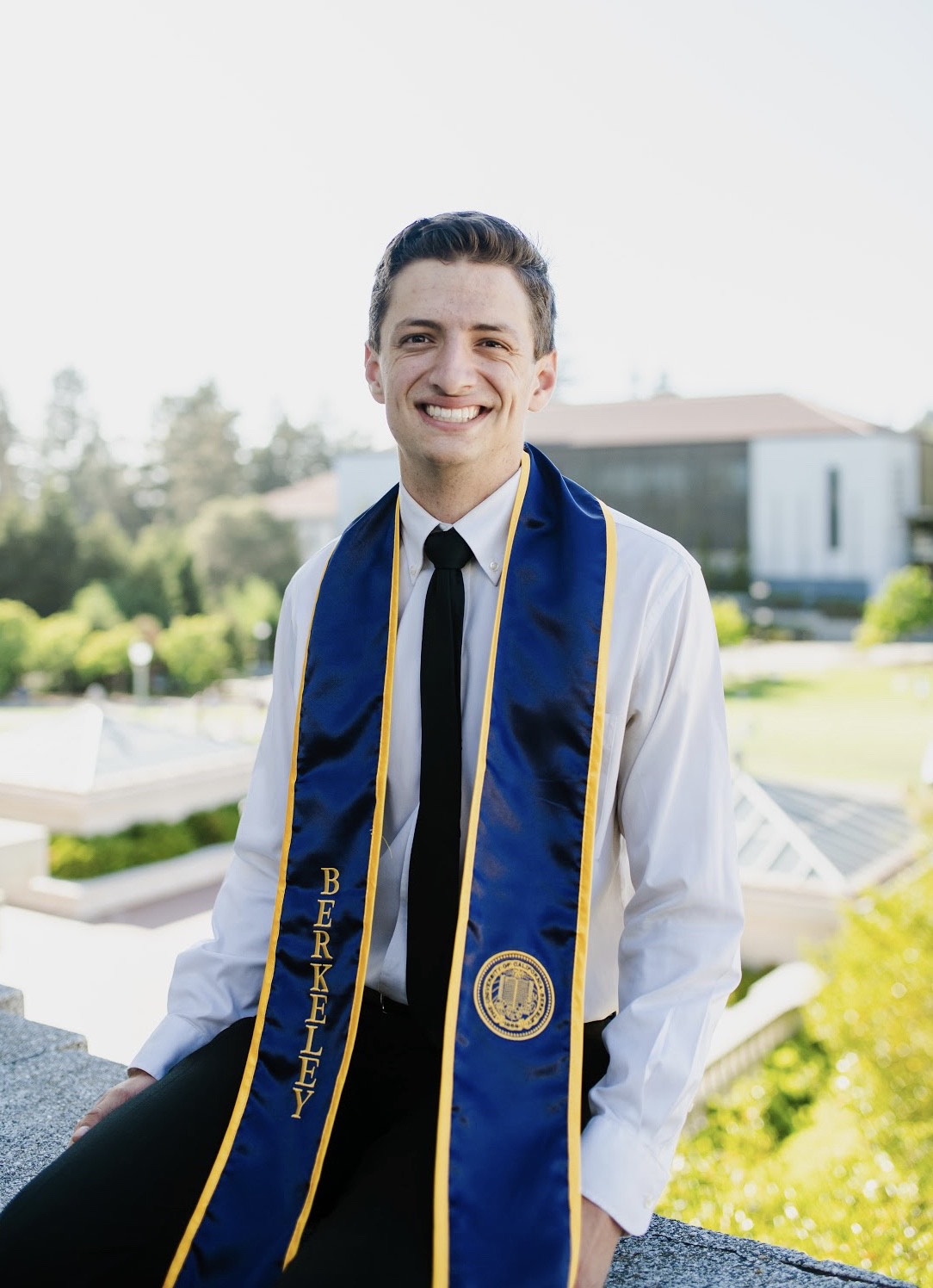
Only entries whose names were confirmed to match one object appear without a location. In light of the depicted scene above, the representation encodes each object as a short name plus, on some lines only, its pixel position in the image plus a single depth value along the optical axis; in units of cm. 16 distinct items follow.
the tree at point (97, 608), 3194
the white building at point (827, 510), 4009
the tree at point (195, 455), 4675
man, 136
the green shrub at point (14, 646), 2909
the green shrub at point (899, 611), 3672
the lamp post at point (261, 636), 3108
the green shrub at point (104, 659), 2909
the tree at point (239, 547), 3938
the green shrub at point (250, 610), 3155
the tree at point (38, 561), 3397
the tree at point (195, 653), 2944
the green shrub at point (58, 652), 2920
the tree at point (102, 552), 3438
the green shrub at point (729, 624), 3319
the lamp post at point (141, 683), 2600
